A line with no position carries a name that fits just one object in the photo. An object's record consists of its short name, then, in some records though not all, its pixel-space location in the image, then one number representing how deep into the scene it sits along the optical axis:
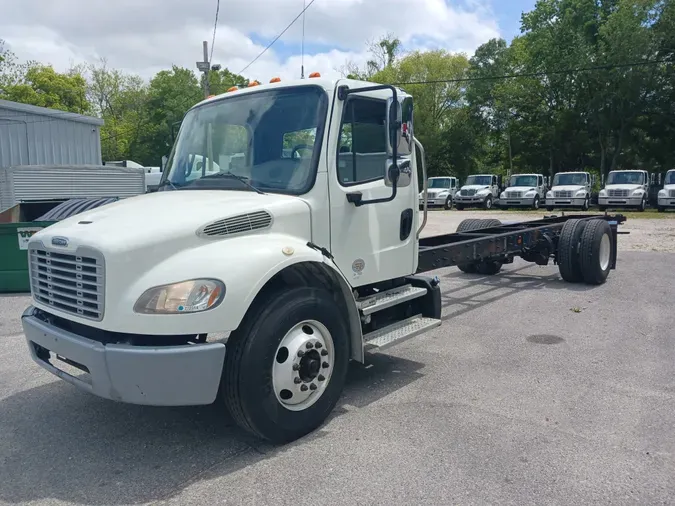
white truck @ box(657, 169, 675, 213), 27.02
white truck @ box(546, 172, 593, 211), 29.20
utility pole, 20.80
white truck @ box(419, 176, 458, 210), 35.12
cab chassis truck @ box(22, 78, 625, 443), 3.45
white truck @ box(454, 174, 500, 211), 33.34
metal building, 19.84
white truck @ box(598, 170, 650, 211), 27.98
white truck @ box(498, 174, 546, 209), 31.47
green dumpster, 9.59
